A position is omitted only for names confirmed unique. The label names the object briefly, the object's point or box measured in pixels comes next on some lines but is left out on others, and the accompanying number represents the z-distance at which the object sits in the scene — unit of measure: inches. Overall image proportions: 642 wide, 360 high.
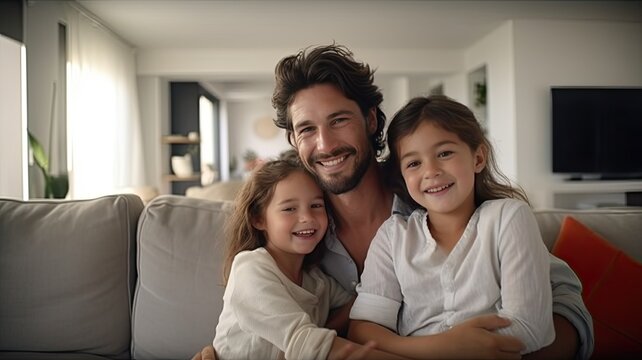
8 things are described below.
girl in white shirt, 32.0
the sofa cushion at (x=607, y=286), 42.0
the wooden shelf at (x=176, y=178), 240.8
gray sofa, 45.2
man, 43.6
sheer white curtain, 161.6
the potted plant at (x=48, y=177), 129.4
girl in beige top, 32.7
